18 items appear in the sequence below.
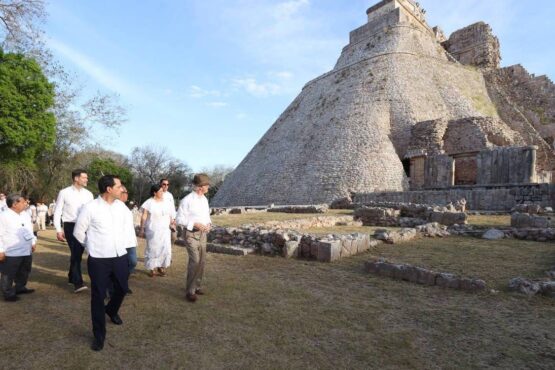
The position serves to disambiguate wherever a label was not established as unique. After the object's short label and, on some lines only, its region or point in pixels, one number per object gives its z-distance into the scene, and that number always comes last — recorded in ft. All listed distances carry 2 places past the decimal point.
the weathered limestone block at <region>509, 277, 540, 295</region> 15.49
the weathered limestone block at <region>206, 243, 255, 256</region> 25.70
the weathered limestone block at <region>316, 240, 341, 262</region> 22.75
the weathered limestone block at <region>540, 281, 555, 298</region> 15.11
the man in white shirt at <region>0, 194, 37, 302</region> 15.17
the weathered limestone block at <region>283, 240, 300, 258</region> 24.29
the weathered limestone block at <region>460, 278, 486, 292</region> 15.89
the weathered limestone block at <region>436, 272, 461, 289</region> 16.43
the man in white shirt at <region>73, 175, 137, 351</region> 10.64
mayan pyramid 90.94
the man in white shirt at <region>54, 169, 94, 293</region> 18.48
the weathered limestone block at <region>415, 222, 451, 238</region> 34.22
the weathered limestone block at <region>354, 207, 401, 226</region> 46.32
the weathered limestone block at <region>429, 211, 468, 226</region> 41.42
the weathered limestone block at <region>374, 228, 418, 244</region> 29.68
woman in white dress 20.02
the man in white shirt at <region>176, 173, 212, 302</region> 15.07
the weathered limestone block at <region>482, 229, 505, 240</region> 32.73
